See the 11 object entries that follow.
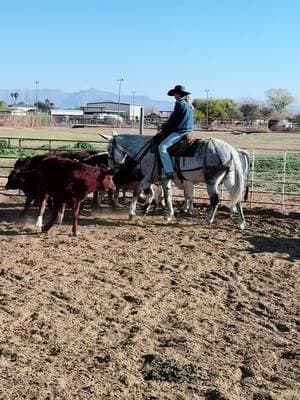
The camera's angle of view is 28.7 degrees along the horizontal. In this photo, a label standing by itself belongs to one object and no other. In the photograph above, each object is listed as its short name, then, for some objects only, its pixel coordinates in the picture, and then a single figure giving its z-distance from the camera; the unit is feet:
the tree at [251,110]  320.50
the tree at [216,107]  316.40
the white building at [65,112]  383.24
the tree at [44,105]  474.94
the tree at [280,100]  385.33
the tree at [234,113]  310.86
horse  34.86
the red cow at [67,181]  31.19
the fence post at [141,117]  49.35
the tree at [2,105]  367.04
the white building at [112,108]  395.32
